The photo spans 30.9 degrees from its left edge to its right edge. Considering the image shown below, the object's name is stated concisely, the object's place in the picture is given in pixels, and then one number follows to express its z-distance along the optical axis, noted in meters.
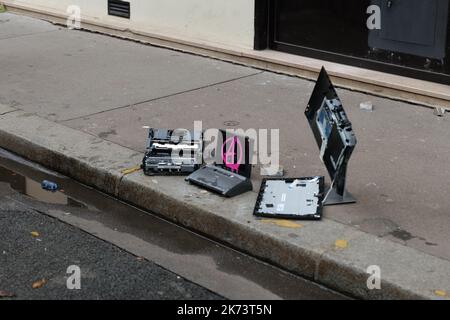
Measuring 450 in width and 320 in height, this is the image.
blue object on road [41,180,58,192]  6.15
